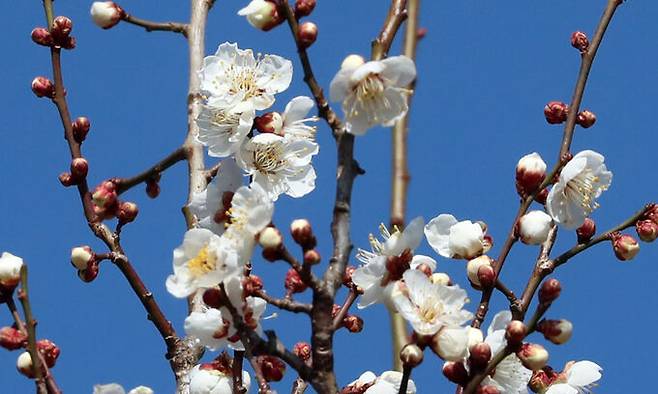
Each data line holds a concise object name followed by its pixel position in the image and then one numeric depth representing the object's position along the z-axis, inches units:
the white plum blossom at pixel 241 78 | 98.3
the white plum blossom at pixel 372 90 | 81.0
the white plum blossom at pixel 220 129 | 97.0
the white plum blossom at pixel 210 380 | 92.4
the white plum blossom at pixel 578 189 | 98.1
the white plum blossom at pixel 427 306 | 79.9
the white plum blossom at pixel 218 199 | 87.4
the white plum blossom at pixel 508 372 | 91.8
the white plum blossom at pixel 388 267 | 83.2
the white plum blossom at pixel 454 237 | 95.2
